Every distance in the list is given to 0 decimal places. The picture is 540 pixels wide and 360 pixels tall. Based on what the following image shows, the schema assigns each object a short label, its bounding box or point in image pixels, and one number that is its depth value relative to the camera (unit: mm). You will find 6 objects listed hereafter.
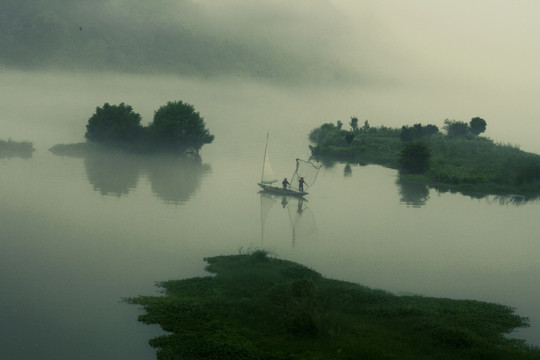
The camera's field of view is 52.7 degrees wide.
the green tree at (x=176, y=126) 98375
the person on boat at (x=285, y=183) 62466
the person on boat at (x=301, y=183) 62206
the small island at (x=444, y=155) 75625
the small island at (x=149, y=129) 97750
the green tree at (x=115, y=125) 97438
